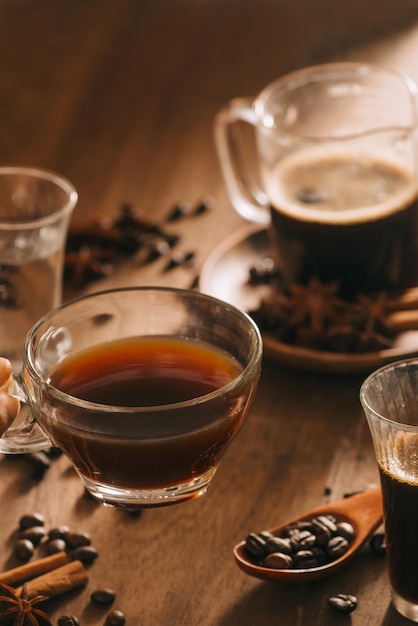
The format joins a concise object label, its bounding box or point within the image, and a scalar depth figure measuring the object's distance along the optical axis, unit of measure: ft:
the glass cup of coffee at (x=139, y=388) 2.21
